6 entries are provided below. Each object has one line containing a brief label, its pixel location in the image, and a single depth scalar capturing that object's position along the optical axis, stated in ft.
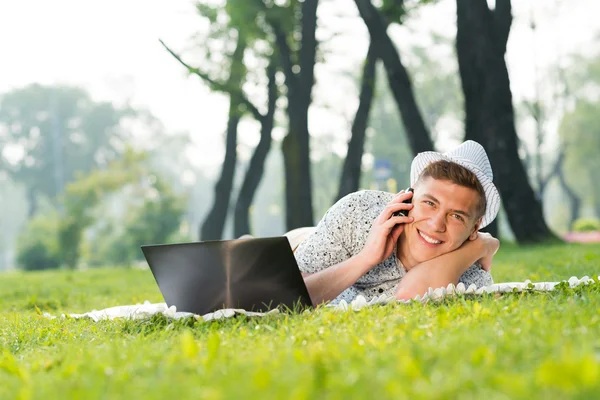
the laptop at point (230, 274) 14.32
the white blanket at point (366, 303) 14.51
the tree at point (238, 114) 60.08
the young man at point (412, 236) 15.66
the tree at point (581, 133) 155.74
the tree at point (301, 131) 50.85
